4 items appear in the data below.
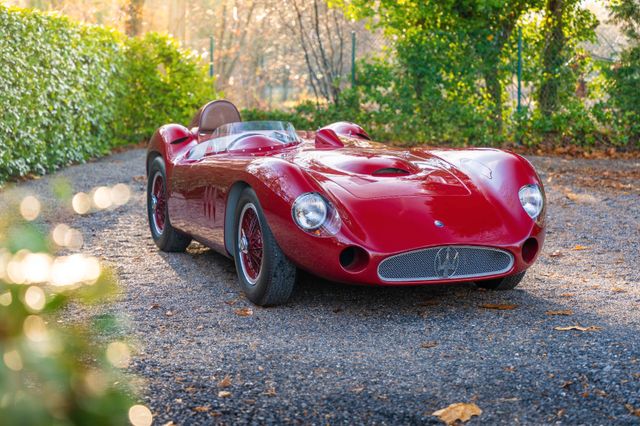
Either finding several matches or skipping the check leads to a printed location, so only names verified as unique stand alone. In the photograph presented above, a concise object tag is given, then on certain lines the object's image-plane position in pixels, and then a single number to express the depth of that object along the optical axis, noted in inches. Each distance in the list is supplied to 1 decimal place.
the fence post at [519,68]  587.5
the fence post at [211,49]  755.4
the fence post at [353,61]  637.3
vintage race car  189.6
